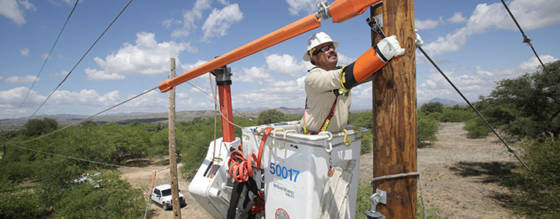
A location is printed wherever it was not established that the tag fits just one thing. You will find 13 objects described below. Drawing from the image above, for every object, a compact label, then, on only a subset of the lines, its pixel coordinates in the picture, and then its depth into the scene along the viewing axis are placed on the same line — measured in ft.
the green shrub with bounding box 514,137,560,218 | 38.19
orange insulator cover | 7.21
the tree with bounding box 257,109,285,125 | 231.87
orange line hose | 8.19
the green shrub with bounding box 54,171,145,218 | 54.90
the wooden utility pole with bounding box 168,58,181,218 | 29.66
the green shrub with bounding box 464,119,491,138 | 79.42
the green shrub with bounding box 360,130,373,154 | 118.21
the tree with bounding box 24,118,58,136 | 189.47
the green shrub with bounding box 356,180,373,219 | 41.32
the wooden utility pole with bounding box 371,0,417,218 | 7.39
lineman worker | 8.44
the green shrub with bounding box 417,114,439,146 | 120.78
